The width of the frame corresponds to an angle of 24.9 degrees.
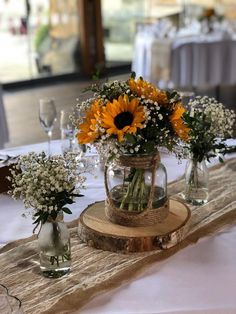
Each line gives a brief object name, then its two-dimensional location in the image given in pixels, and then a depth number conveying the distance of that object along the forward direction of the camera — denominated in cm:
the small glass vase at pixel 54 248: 122
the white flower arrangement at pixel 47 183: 116
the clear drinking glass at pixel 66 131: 213
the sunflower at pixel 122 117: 121
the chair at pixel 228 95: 595
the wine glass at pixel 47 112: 218
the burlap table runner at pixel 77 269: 112
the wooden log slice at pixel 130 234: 132
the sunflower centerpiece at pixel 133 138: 122
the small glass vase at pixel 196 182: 165
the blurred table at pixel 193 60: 557
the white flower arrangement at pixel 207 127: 157
